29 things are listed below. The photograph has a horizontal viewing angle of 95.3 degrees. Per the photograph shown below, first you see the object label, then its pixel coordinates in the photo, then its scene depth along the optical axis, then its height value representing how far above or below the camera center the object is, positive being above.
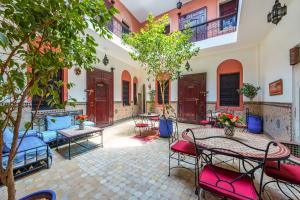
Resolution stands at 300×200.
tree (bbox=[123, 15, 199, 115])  3.84 +1.50
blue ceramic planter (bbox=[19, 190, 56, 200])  1.19 -0.84
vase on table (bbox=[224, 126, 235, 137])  2.01 -0.46
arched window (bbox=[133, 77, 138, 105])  8.51 +0.58
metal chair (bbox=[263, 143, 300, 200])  1.53 -0.85
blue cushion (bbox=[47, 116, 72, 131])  3.75 -0.68
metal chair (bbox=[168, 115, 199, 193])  2.08 -0.79
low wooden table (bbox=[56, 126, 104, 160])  3.05 -0.77
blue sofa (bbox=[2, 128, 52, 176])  2.28 -0.98
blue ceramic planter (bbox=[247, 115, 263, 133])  4.95 -0.89
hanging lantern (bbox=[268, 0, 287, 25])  2.29 +1.51
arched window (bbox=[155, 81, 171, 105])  7.76 +0.28
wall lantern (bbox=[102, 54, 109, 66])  5.87 +1.71
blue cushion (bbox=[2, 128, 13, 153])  2.24 -0.69
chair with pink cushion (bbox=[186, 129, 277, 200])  1.25 -0.84
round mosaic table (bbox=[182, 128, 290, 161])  1.39 -0.56
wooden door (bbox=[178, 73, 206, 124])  6.66 +0.09
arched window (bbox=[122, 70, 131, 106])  7.60 +0.69
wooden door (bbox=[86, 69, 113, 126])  5.49 +0.13
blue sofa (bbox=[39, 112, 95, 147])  3.40 -0.75
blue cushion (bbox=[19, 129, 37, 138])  3.06 -0.76
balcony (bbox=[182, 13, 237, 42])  5.95 +3.27
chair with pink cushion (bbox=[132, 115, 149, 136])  4.59 -1.08
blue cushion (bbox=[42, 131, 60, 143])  3.33 -0.90
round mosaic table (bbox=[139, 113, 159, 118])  5.09 -0.58
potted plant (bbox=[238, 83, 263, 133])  4.96 -0.63
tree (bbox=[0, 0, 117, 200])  0.75 +0.41
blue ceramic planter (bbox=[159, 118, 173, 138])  4.46 -0.88
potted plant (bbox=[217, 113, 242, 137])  1.99 -0.33
